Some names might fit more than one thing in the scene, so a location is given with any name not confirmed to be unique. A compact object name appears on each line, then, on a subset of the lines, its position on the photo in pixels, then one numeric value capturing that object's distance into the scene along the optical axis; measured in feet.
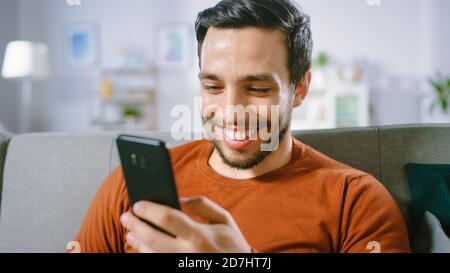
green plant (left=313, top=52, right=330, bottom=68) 7.70
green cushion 1.93
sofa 2.14
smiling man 1.73
